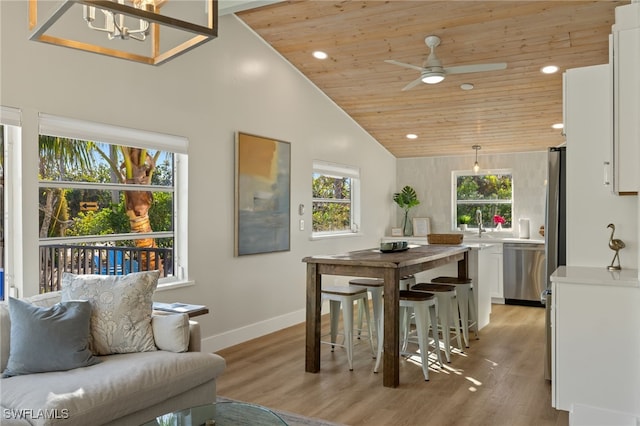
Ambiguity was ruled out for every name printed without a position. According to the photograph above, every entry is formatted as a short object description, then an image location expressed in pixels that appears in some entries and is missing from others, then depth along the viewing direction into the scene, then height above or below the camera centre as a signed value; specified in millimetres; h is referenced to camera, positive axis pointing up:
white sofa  2176 -849
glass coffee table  2104 -883
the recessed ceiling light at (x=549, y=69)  5041 +1345
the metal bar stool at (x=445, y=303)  4441 -861
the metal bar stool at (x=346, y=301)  4195 -788
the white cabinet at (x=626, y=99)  2926 +607
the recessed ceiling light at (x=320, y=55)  5402 +1606
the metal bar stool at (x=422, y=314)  3928 -835
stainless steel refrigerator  3900 -61
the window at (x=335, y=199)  6430 +88
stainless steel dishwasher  6852 -907
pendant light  7389 +585
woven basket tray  5633 -367
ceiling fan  4215 +1137
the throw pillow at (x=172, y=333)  2959 -732
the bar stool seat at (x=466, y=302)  4956 -968
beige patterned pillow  2875 -588
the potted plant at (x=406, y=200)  8078 +88
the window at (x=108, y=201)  3486 +46
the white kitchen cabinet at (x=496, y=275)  7098 -967
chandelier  1645 +654
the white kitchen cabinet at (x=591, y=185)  3281 +131
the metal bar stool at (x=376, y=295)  4262 -773
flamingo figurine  3229 -258
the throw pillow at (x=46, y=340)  2531 -669
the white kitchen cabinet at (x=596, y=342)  2889 -789
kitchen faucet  7578 -248
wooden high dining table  3746 -529
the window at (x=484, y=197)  7645 +125
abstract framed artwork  4941 +116
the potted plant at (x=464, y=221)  7867 -239
